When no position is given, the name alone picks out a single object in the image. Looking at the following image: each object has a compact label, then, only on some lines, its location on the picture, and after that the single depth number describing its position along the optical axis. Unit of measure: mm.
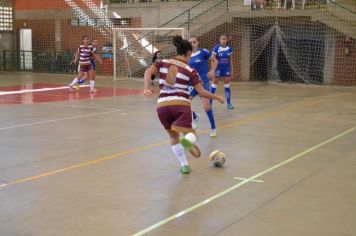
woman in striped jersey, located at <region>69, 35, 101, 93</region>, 18984
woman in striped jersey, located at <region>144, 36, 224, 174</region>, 6949
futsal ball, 7539
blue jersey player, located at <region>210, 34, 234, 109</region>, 14312
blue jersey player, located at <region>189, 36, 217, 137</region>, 9953
